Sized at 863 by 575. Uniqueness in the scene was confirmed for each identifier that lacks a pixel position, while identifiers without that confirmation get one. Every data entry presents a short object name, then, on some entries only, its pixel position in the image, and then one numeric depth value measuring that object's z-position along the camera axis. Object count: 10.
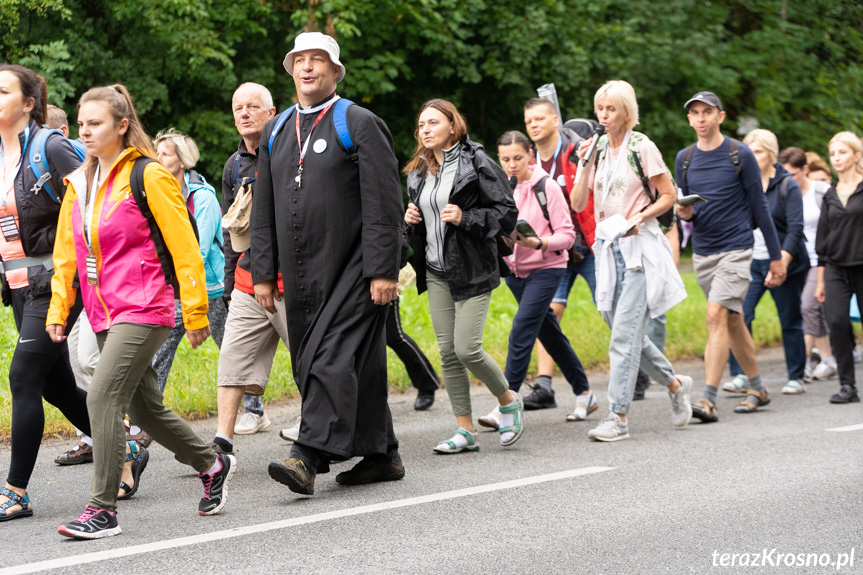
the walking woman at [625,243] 14.08
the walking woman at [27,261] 10.15
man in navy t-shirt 16.03
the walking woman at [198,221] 13.58
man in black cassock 10.59
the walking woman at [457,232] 12.78
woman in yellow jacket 9.24
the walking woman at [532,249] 14.95
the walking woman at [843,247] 17.55
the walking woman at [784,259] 18.94
